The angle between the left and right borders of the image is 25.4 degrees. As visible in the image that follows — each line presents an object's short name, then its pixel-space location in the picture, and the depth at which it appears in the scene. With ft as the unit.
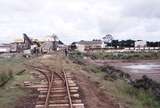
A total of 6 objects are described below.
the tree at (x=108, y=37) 590.72
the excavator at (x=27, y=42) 310.33
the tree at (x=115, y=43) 424.05
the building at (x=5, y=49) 303.15
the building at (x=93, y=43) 468.83
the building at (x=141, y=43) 396.80
